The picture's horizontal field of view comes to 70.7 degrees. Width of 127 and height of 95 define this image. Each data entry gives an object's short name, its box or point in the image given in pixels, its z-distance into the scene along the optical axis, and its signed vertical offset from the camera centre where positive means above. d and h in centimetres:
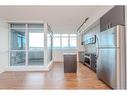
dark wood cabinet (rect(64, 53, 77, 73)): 416 -72
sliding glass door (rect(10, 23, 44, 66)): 455 +4
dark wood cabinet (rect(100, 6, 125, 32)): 216 +80
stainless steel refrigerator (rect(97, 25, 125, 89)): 206 -27
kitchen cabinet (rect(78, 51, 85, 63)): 626 -73
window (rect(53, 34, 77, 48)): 766 +56
